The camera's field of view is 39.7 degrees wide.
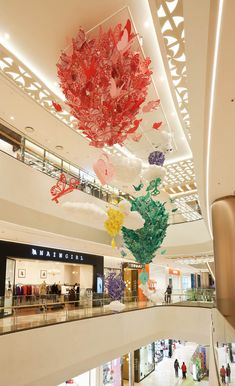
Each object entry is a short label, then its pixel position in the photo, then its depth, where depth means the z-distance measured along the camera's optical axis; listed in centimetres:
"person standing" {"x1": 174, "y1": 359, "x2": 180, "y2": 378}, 1714
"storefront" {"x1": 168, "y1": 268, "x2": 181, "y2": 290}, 2585
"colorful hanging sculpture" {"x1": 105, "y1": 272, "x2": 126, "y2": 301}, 898
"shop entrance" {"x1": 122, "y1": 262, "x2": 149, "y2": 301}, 1892
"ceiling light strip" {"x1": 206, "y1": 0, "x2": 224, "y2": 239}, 261
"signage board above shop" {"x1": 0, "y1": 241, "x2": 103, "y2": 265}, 1113
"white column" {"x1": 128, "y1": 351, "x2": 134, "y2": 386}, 1457
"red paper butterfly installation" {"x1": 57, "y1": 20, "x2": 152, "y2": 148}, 361
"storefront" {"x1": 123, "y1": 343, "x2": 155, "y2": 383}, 1575
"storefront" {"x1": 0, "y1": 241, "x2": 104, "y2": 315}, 1129
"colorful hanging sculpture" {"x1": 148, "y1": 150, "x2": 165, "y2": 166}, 617
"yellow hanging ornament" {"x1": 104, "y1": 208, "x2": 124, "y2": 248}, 617
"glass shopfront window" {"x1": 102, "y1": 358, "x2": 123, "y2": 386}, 1341
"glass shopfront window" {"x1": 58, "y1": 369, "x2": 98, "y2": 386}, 1227
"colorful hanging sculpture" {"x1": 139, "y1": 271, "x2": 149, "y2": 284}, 741
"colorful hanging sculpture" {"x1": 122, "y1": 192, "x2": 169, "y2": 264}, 717
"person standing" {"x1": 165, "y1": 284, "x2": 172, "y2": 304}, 1263
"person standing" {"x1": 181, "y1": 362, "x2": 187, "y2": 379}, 1675
